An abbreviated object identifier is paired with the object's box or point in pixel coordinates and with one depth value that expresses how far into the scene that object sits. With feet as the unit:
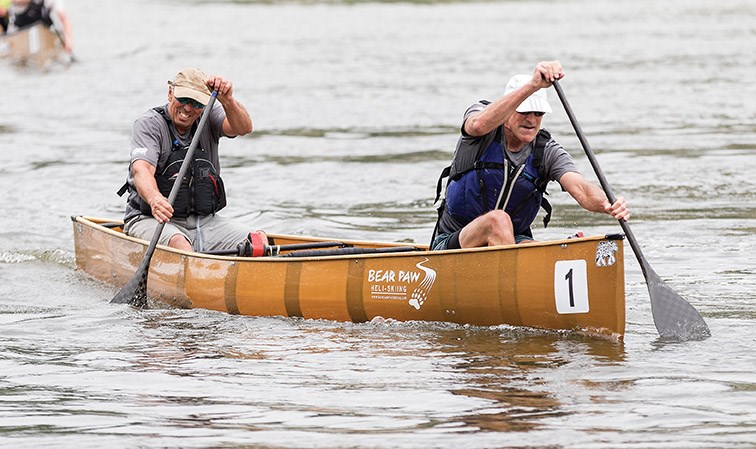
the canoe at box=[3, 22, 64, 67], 169.07
